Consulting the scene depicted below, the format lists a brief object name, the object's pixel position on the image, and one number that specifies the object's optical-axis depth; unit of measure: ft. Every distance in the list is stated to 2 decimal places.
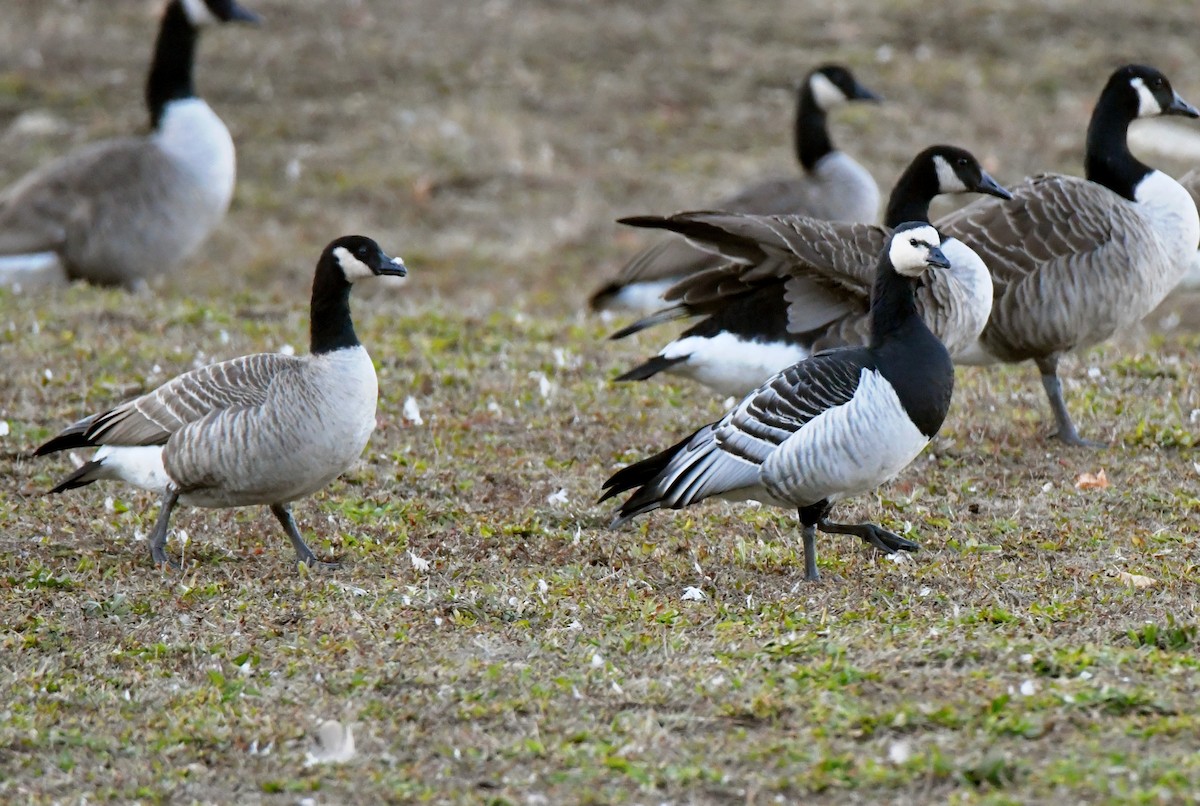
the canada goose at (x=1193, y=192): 66.13
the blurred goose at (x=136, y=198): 79.25
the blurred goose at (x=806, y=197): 71.67
